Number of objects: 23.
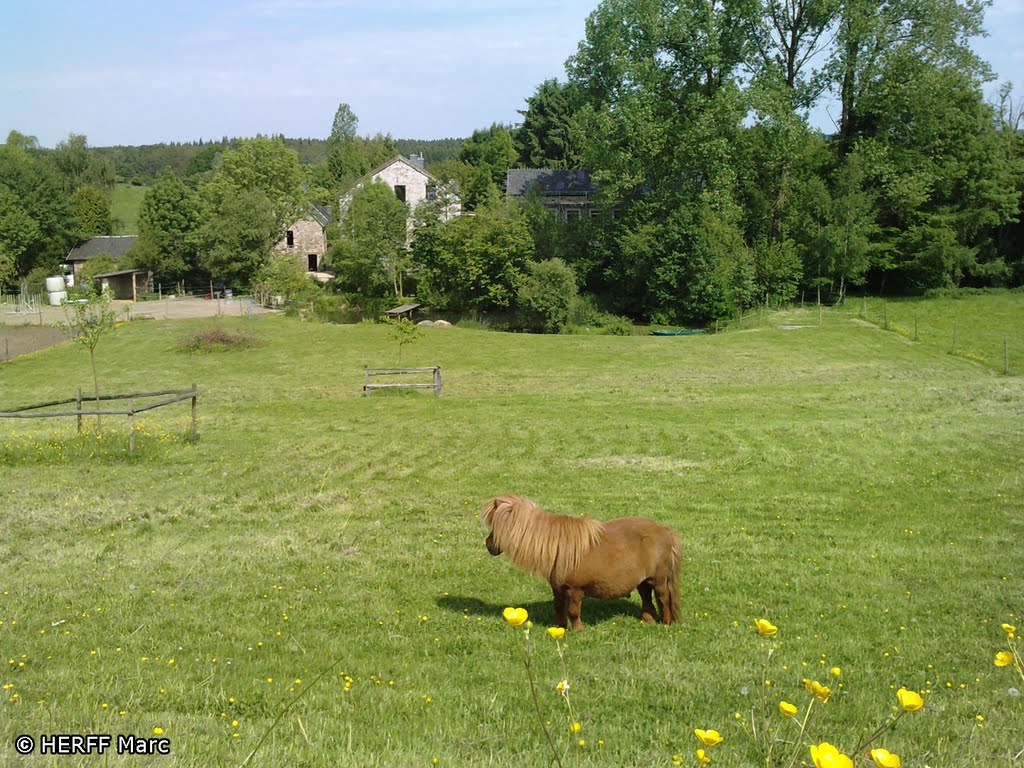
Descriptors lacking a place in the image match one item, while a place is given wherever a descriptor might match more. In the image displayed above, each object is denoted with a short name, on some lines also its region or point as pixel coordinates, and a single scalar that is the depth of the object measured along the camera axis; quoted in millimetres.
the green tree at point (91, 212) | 89688
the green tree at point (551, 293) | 48750
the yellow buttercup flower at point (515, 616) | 3405
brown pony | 8164
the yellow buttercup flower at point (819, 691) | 3452
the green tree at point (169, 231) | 73938
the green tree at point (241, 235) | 64375
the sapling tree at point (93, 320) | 21875
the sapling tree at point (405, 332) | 33344
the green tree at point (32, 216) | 76325
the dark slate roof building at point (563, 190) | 63312
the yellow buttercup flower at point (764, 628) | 3824
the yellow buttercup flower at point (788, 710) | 3205
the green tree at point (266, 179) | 69188
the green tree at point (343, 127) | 118375
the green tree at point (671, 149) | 48750
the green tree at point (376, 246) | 55000
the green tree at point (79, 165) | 104125
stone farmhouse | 65531
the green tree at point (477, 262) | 51719
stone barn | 72750
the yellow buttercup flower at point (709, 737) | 2951
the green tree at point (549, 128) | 79312
